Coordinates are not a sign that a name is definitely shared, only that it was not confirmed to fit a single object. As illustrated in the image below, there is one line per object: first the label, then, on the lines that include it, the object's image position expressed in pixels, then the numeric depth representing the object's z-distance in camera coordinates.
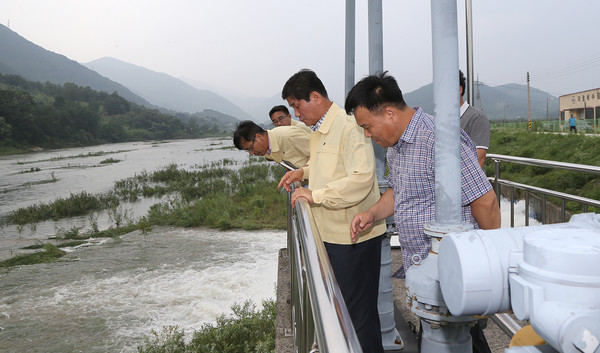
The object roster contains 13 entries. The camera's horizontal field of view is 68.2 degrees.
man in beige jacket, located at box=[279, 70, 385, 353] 2.28
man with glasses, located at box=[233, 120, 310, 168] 3.53
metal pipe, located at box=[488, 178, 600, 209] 2.87
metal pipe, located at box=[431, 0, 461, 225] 1.31
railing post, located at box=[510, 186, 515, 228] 3.69
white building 51.61
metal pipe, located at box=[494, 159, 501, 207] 3.84
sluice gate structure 0.64
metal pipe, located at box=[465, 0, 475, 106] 3.33
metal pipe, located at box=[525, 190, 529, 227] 3.40
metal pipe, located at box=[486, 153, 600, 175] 2.54
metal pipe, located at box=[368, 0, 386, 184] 2.82
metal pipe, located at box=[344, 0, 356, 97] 3.49
